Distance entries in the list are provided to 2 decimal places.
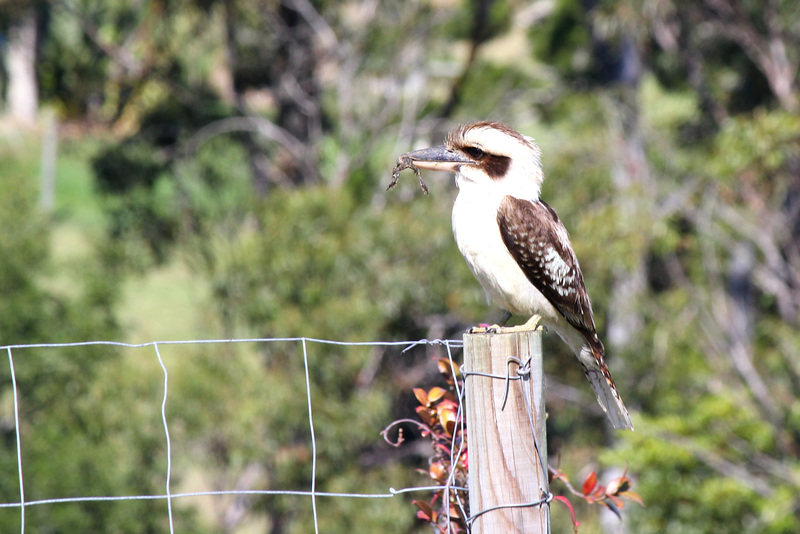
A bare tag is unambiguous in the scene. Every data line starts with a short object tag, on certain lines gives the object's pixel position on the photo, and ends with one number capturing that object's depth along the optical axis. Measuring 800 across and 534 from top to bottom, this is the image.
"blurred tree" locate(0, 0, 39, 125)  21.75
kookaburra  6.88
